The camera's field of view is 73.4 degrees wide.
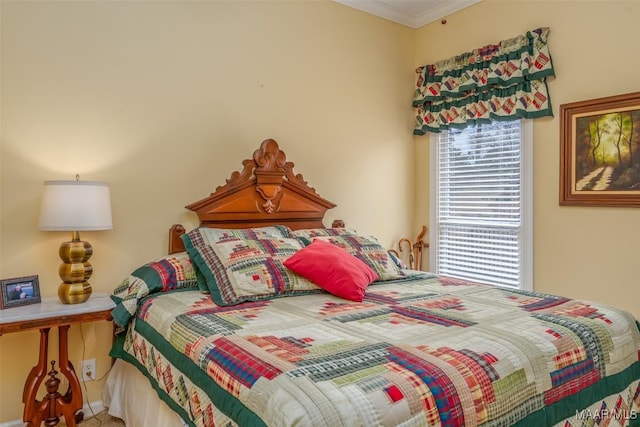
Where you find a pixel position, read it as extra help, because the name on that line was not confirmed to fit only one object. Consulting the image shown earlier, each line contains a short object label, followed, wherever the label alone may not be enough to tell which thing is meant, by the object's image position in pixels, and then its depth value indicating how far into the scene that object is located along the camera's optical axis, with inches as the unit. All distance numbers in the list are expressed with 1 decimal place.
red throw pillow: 89.5
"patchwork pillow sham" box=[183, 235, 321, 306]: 85.5
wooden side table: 79.7
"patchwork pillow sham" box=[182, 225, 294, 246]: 97.0
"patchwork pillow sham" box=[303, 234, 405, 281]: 106.3
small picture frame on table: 82.4
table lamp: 83.4
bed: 48.1
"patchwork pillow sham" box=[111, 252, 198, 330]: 86.7
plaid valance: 122.3
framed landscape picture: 106.1
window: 129.5
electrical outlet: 97.0
